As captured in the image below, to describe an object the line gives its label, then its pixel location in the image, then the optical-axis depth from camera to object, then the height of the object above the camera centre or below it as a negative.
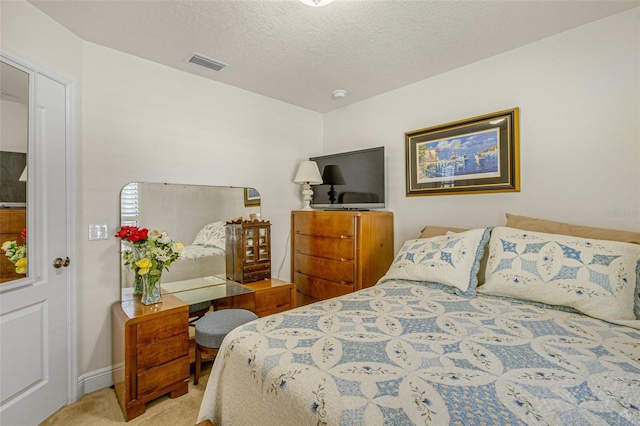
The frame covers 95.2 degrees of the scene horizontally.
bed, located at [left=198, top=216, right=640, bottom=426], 0.81 -0.51
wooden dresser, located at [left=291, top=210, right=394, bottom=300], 2.70 -0.36
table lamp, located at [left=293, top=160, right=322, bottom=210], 3.25 +0.42
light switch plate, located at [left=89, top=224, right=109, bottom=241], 2.16 -0.11
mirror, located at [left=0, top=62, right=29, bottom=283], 1.65 +0.28
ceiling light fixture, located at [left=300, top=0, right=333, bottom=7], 1.65 +1.21
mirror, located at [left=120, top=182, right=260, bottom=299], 2.34 +0.01
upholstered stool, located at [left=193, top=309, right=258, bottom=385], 2.04 -0.79
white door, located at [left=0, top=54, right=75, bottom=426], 1.64 -0.45
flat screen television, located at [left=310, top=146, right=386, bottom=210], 2.95 +0.36
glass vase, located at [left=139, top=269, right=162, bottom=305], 2.11 -0.52
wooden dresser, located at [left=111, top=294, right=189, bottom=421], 1.82 -0.90
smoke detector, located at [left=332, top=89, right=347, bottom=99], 3.05 +1.28
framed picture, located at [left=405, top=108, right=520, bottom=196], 2.26 +0.49
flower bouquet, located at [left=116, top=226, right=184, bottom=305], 2.07 -0.29
